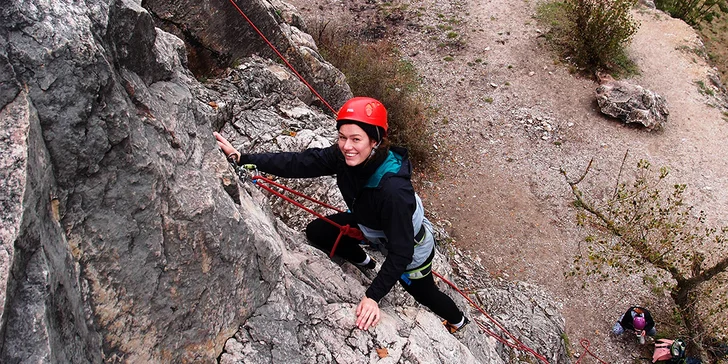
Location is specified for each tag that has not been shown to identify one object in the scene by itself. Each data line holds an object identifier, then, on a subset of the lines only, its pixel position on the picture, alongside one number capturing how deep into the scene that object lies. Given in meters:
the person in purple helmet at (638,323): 9.47
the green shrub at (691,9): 21.27
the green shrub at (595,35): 16.09
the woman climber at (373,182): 3.40
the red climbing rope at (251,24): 7.04
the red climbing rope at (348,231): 4.44
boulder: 14.75
